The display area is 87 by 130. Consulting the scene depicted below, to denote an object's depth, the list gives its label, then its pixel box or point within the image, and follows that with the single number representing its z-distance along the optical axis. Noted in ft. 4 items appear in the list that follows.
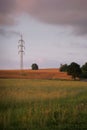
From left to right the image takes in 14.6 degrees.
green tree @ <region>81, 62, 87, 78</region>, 375.23
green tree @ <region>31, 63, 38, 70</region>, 499.10
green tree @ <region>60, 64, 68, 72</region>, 431.84
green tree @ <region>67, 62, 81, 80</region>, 344.69
